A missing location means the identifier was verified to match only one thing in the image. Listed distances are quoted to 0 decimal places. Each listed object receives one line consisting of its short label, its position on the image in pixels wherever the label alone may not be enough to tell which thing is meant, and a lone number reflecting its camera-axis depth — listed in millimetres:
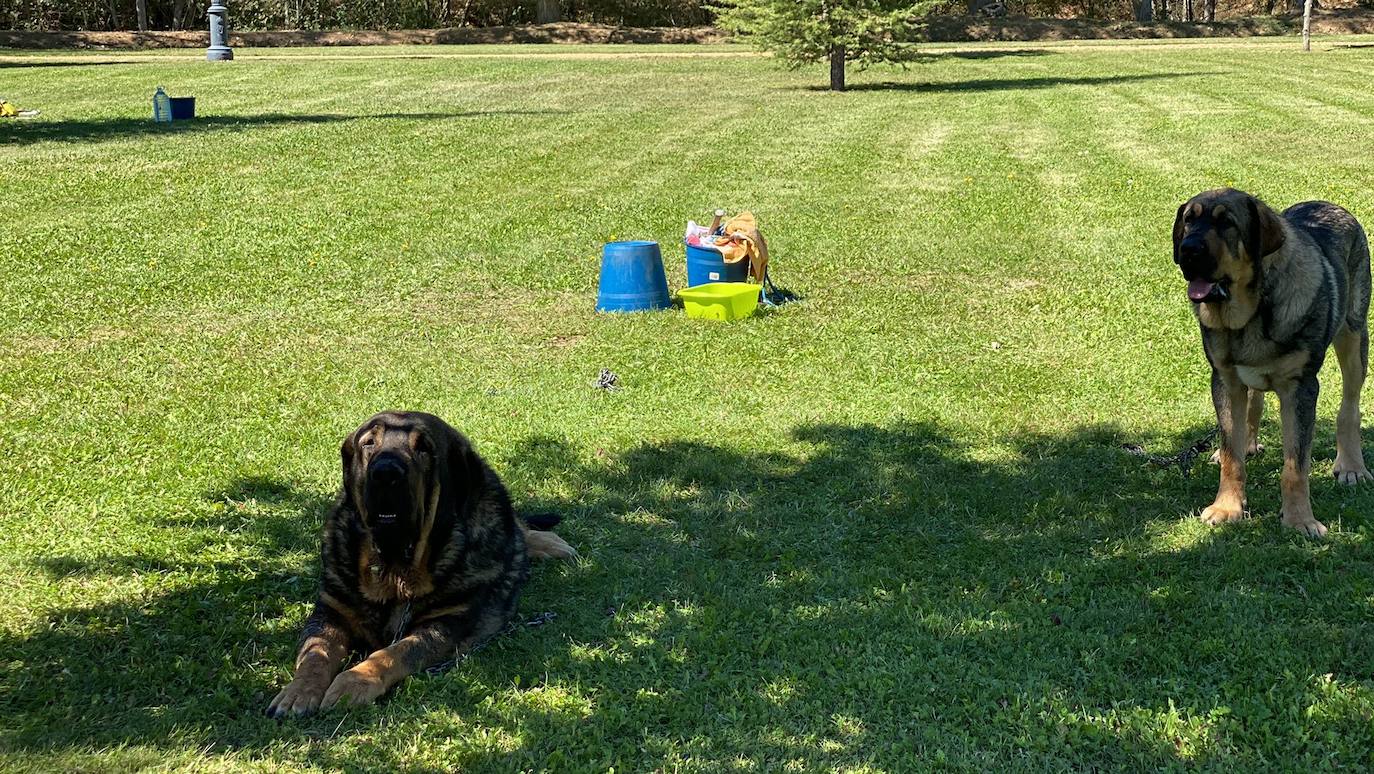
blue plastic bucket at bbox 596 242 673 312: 10312
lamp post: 33312
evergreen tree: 26031
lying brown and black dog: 4535
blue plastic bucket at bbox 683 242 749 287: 10578
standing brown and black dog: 5625
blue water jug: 21000
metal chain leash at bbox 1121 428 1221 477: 6820
